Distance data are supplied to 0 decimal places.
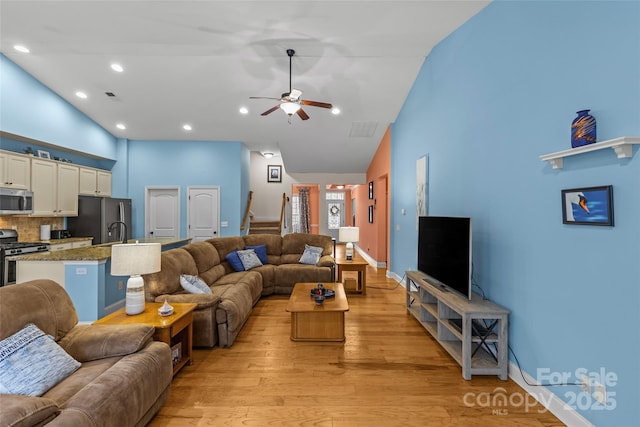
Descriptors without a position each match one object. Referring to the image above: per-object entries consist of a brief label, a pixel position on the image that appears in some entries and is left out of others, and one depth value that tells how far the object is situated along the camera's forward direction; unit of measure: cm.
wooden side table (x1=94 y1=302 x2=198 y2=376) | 234
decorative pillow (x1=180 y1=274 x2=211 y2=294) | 334
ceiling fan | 373
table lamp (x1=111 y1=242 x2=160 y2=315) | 241
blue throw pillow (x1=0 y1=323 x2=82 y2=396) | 147
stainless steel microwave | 439
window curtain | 1260
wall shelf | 153
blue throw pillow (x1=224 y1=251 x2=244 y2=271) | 488
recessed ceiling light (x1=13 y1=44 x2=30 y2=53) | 418
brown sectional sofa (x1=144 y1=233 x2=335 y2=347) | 306
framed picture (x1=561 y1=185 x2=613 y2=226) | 172
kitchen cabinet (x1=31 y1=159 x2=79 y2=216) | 504
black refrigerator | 578
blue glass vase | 179
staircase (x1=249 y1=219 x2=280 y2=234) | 868
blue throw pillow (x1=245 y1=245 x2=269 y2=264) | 533
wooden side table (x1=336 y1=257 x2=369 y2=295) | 509
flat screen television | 277
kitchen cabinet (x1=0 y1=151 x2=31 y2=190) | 449
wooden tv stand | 249
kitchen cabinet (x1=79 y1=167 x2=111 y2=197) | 601
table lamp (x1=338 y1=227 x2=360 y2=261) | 536
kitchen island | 358
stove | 397
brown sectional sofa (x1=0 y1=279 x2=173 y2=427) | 131
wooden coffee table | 322
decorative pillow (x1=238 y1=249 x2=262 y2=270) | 494
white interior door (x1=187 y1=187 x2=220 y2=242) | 716
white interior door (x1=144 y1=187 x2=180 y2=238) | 716
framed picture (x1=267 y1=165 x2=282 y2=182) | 967
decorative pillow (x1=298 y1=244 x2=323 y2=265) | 525
